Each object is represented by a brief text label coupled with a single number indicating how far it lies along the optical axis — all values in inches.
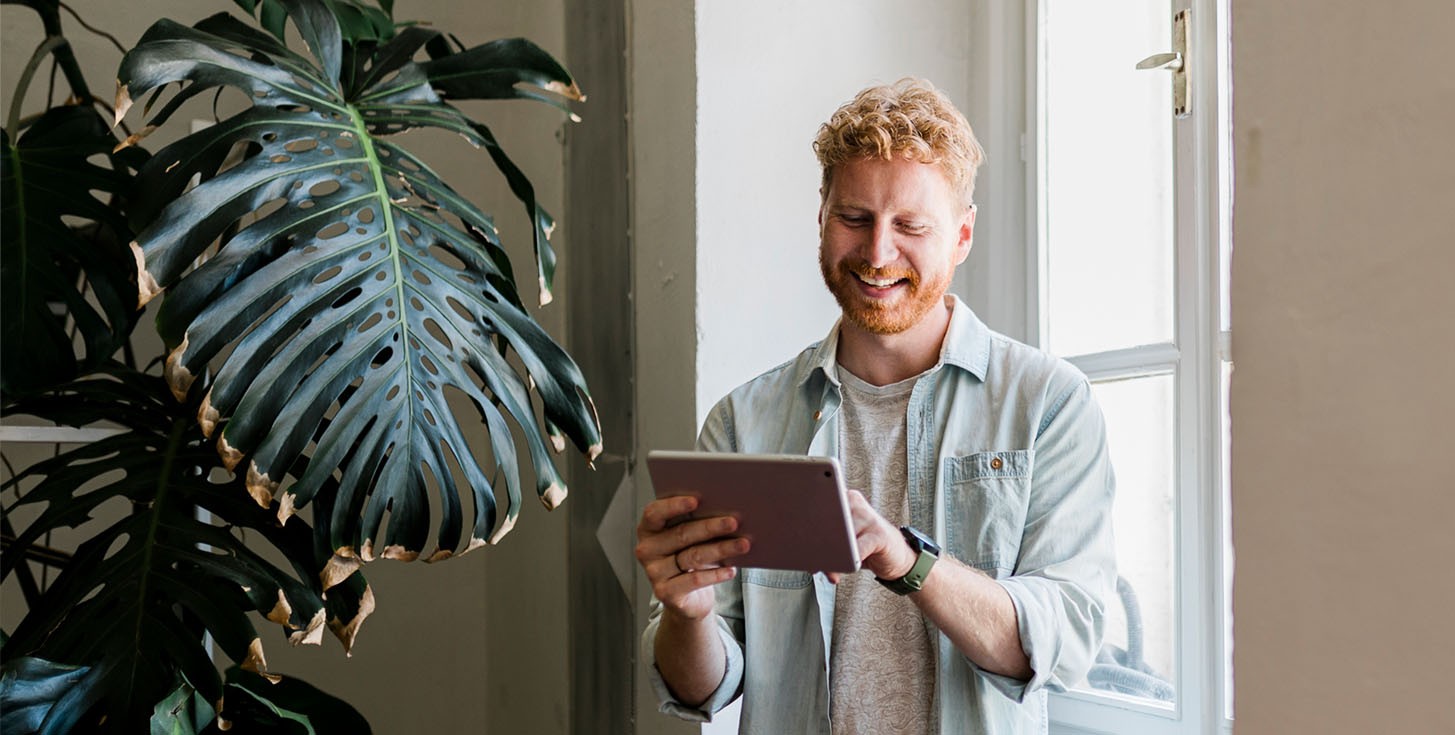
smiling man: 70.6
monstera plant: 68.9
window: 80.9
